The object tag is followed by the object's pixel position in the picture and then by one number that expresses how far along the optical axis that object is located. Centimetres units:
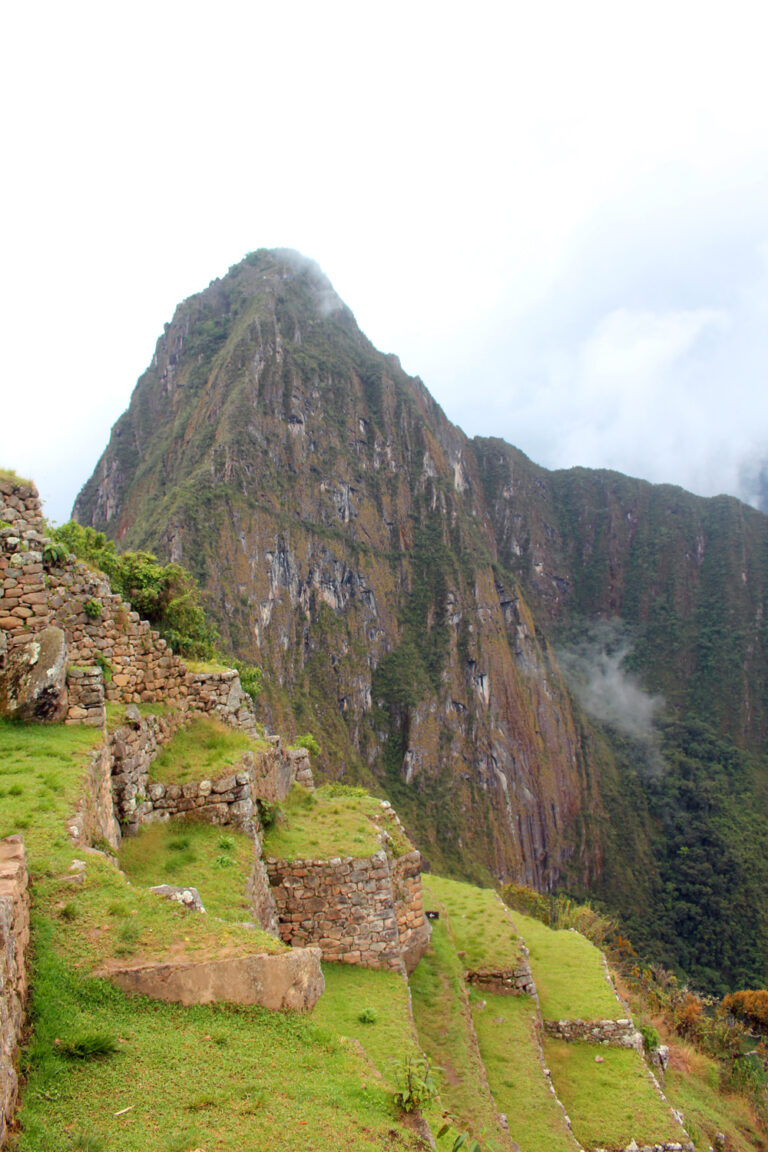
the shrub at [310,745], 1622
